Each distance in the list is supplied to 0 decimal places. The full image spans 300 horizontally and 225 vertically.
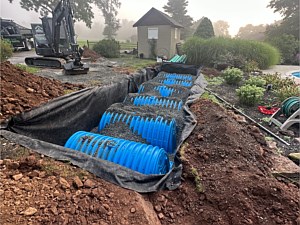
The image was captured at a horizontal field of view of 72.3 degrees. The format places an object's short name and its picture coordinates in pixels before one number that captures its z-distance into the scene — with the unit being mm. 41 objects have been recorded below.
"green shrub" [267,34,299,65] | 15594
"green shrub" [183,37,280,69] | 11570
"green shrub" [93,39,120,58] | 16156
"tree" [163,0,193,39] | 32562
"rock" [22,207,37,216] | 1761
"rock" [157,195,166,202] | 2493
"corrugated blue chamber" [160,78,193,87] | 8578
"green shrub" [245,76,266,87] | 7178
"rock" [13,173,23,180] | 2164
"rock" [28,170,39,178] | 2256
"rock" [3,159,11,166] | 2442
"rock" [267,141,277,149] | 3721
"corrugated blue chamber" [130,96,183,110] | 5638
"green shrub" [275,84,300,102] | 5738
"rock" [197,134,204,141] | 3645
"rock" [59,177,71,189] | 2158
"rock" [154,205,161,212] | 2396
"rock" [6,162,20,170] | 2379
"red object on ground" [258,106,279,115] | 5259
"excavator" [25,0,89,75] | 8344
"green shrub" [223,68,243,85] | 7820
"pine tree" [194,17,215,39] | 17266
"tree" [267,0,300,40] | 19328
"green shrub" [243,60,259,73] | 10367
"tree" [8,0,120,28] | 24750
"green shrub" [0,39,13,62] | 8125
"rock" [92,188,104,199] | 2131
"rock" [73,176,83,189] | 2199
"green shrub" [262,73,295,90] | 7438
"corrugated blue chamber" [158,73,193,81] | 9573
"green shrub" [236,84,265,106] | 5594
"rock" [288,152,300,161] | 3346
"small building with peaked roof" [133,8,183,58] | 15492
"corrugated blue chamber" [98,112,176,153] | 4336
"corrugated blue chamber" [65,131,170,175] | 3229
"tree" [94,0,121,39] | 37031
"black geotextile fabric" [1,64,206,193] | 2521
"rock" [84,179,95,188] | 2229
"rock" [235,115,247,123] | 4521
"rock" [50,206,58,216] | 1818
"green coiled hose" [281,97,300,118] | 4699
